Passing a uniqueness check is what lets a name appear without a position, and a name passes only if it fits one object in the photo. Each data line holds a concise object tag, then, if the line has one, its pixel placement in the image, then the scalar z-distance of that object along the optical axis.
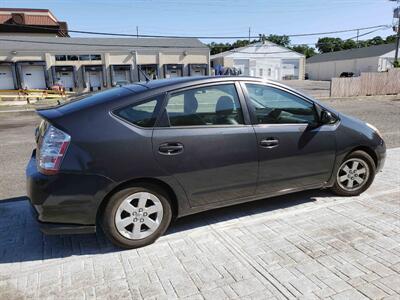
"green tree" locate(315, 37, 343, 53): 104.00
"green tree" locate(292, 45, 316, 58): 102.86
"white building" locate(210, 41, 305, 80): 61.22
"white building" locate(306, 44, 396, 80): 58.62
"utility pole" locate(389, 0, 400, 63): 37.97
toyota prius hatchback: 3.14
